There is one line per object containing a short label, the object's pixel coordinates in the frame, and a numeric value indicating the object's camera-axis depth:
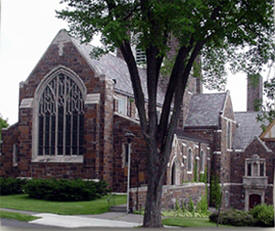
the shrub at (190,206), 26.69
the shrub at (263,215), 18.88
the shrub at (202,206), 27.77
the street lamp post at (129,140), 21.16
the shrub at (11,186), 27.12
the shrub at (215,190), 38.09
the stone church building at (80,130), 27.84
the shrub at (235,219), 18.97
